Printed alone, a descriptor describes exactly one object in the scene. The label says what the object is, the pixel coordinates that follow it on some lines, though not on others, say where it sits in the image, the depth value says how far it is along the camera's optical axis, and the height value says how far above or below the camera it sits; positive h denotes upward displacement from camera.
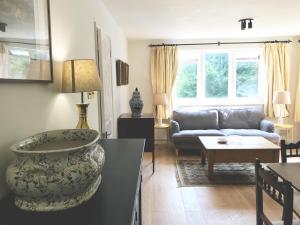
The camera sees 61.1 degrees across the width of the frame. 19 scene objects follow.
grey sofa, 4.89 -0.53
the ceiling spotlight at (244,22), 3.64 +1.06
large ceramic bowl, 0.82 -0.26
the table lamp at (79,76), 1.49 +0.13
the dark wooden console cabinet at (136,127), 3.82 -0.46
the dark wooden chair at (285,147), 2.24 -0.46
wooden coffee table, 3.47 -0.80
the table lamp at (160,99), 5.10 -0.05
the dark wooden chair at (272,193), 1.28 -0.55
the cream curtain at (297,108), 5.32 -0.29
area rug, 3.45 -1.16
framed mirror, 1.02 +0.26
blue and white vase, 3.98 -0.13
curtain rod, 5.35 +1.11
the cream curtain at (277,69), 5.27 +0.53
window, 5.50 +0.39
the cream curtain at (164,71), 5.36 +0.54
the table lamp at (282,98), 4.91 -0.07
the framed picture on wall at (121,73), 3.77 +0.39
